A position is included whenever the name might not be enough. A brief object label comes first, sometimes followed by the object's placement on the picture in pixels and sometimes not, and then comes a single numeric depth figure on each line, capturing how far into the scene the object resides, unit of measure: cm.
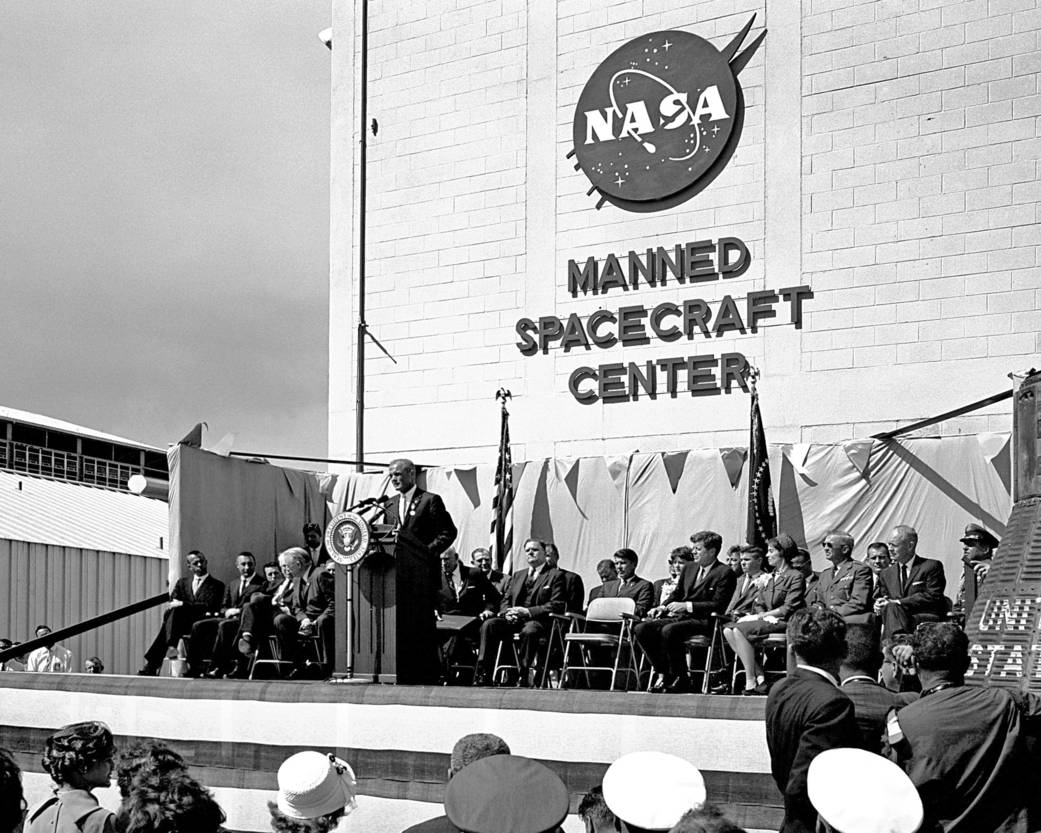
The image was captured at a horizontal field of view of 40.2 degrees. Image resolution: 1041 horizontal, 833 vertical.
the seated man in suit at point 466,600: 1180
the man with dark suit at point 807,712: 466
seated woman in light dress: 958
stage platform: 757
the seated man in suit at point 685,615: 1034
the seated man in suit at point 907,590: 970
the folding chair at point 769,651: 968
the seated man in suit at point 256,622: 1194
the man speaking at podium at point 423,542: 974
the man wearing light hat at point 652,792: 346
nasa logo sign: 1570
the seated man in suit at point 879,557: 1048
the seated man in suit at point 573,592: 1194
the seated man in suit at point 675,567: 1127
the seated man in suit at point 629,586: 1127
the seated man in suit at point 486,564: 1375
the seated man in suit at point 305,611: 1174
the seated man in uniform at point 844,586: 962
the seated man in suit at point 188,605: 1280
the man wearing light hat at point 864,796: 331
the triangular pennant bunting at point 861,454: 1359
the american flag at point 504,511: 1483
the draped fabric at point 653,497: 1323
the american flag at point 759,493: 1299
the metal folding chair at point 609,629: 1073
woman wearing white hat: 444
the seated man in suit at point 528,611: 1139
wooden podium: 960
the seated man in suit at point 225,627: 1224
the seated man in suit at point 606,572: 1239
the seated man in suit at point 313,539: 1495
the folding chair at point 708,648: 1005
